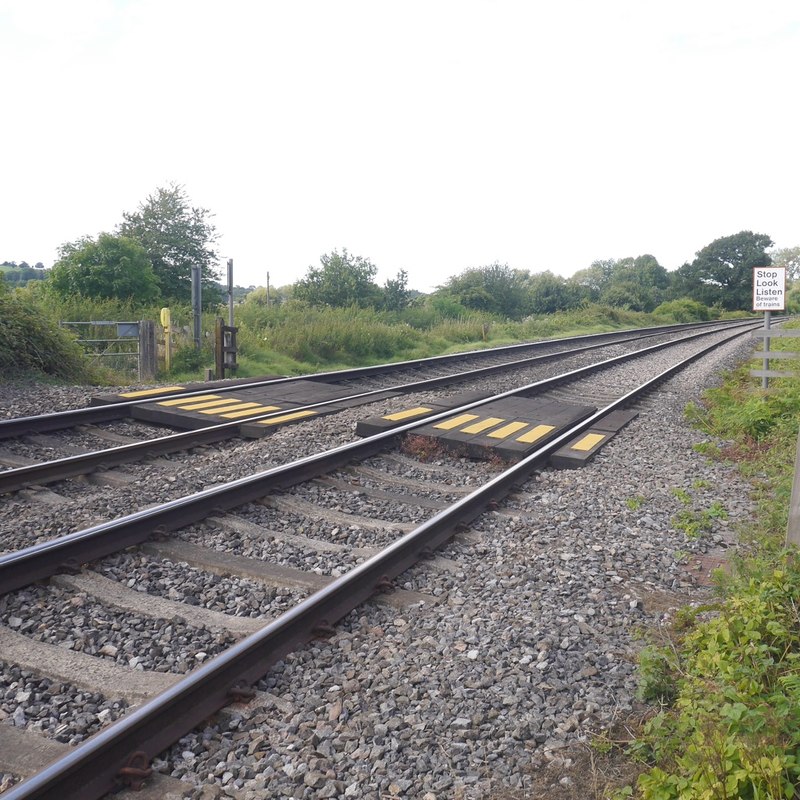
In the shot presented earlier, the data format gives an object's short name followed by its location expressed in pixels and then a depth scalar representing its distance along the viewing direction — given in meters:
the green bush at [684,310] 57.78
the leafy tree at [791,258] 107.55
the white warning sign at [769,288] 12.76
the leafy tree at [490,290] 47.34
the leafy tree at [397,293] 33.75
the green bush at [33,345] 11.18
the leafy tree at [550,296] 53.34
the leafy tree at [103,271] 18.48
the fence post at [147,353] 12.84
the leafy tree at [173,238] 27.88
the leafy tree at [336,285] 31.72
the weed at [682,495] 5.88
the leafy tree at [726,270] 71.06
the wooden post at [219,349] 13.62
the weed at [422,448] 7.22
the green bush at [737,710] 2.23
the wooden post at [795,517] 3.91
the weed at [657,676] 3.01
